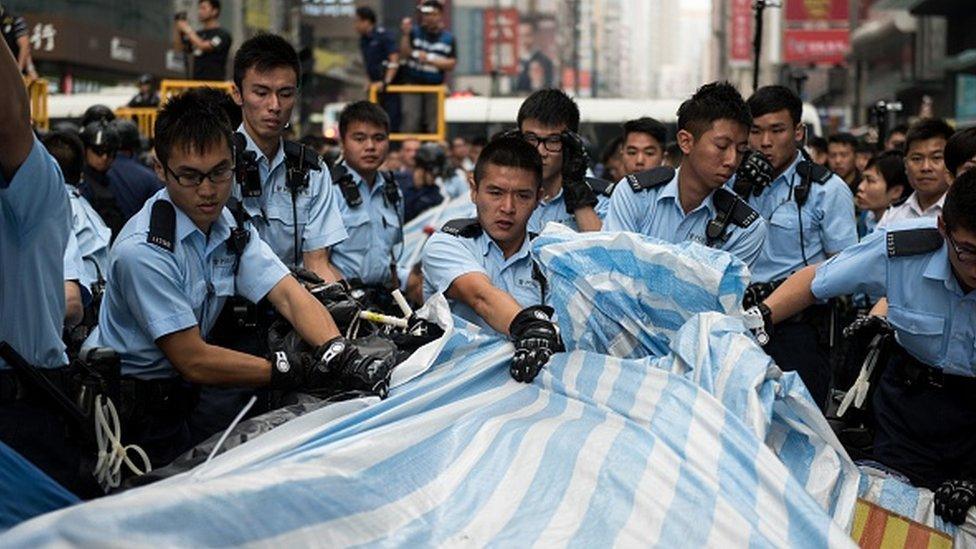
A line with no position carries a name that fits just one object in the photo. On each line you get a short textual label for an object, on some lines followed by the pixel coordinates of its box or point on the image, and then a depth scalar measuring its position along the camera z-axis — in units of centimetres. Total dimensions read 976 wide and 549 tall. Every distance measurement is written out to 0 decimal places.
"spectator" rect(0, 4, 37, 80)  1209
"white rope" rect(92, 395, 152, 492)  446
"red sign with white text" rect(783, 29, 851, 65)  4747
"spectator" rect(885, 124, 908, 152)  1329
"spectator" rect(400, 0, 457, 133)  1545
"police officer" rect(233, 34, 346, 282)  647
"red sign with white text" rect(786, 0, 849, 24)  4800
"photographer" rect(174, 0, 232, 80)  1493
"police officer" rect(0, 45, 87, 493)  380
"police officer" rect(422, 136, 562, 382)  566
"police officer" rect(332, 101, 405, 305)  816
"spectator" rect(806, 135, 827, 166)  1400
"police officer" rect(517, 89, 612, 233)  688
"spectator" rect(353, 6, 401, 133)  1625
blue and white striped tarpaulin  339
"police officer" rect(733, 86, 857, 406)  708
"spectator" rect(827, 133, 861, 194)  1320
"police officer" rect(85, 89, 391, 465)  478
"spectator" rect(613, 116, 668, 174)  922
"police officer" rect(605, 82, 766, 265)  623
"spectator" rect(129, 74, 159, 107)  1700
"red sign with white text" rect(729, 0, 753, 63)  6359
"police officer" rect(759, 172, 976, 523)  506
